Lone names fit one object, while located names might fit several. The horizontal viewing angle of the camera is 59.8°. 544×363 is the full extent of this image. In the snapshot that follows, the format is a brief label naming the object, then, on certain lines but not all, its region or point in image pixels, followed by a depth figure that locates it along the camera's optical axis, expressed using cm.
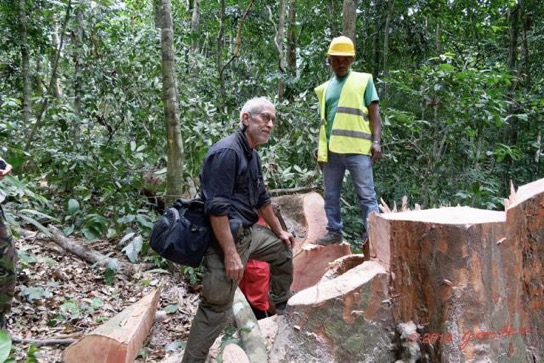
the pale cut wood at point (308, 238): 421
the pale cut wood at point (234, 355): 274
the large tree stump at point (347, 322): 252
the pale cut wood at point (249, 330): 281
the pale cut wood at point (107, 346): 268
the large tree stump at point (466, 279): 237
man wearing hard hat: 405
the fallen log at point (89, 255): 459
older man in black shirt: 267
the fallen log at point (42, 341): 317
